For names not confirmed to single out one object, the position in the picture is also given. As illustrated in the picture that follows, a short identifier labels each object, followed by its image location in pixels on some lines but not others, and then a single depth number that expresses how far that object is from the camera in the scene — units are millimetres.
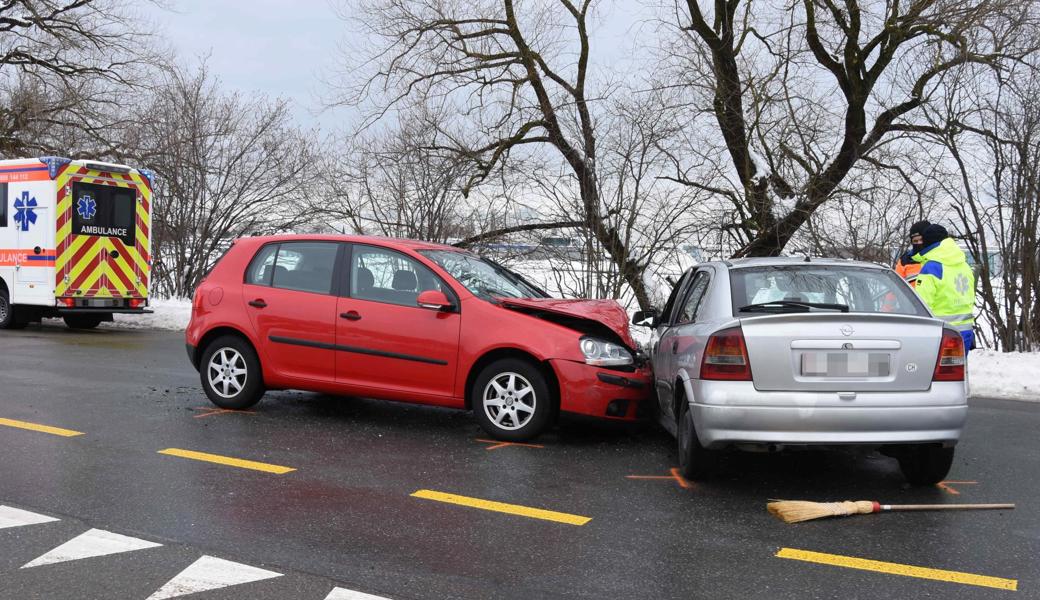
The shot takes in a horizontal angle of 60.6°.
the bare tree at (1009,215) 12867
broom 4758
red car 6547
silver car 4953
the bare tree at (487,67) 17156
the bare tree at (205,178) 21750
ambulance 15055
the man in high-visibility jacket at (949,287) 7793
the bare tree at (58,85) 24141
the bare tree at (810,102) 13875
